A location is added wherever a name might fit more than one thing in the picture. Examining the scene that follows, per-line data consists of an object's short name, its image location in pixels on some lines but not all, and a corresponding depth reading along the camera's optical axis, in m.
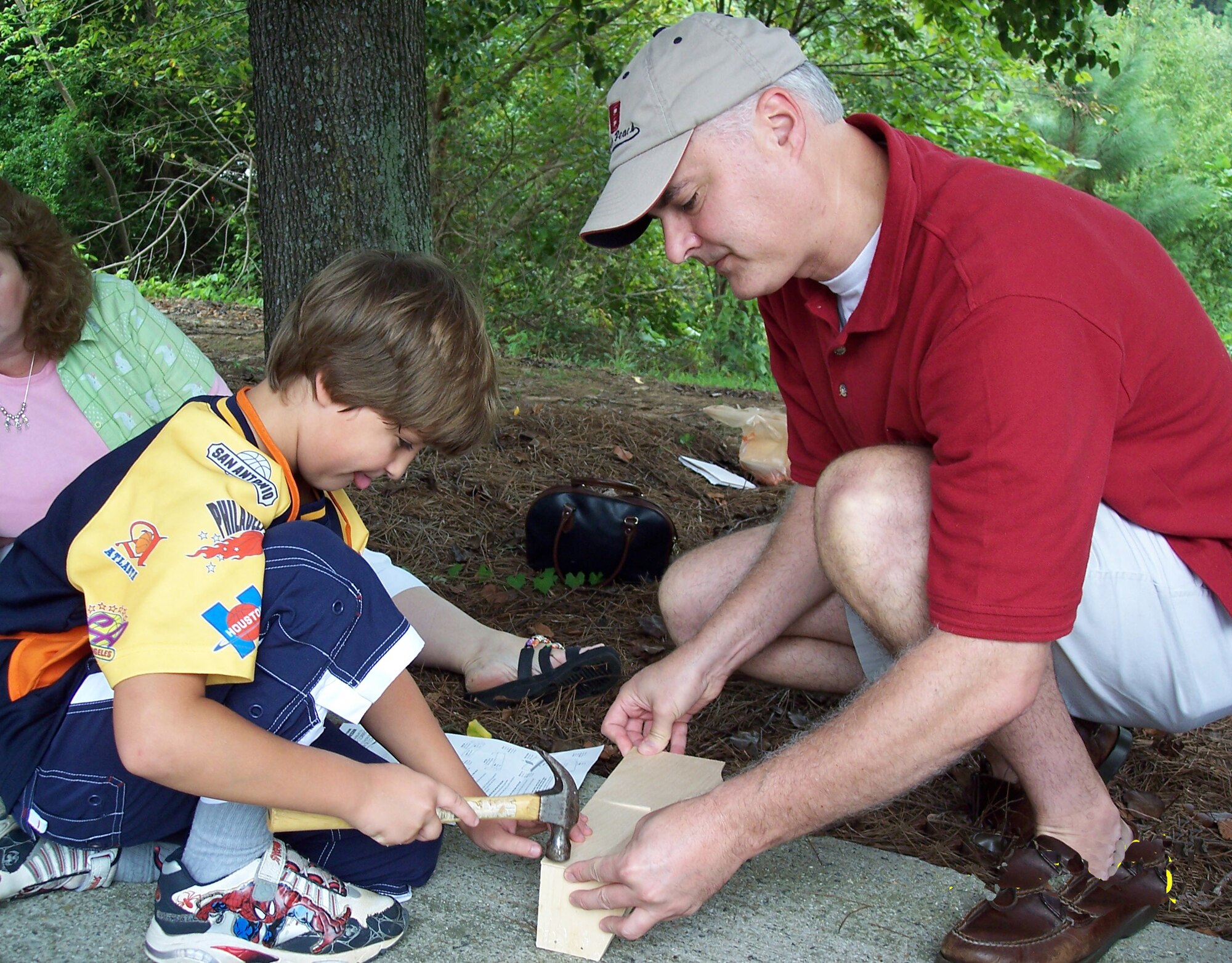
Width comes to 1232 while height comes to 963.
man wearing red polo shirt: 1.52
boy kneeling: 1.43
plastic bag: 4.44
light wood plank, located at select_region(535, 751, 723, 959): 1.69
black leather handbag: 3.23
